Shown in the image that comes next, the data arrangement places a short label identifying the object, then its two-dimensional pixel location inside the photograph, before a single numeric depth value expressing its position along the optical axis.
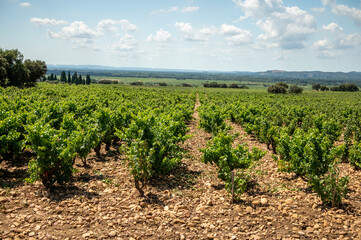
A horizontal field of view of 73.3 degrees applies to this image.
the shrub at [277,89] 100.31
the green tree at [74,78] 129.62
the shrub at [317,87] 135.75
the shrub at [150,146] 8.73
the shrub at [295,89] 102.62
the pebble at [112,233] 6.61
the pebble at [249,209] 7.87
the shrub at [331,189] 7.66
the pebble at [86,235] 6.46
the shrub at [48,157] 8.19
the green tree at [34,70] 69.19
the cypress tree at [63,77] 131.66
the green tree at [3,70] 51.07
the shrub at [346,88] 123.62
